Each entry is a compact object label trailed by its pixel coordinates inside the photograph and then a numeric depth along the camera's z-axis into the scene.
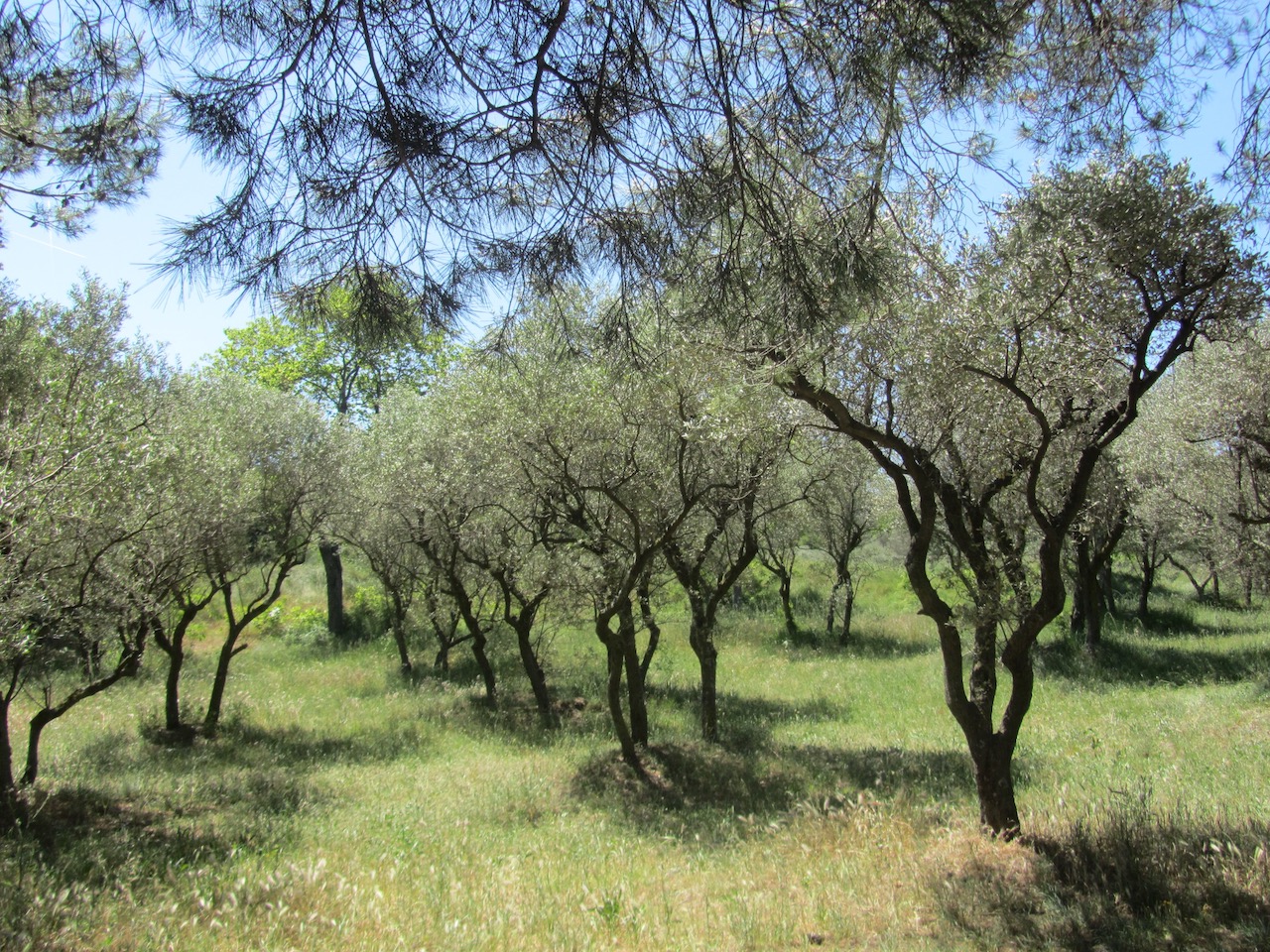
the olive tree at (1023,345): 6.53
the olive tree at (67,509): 7.06
